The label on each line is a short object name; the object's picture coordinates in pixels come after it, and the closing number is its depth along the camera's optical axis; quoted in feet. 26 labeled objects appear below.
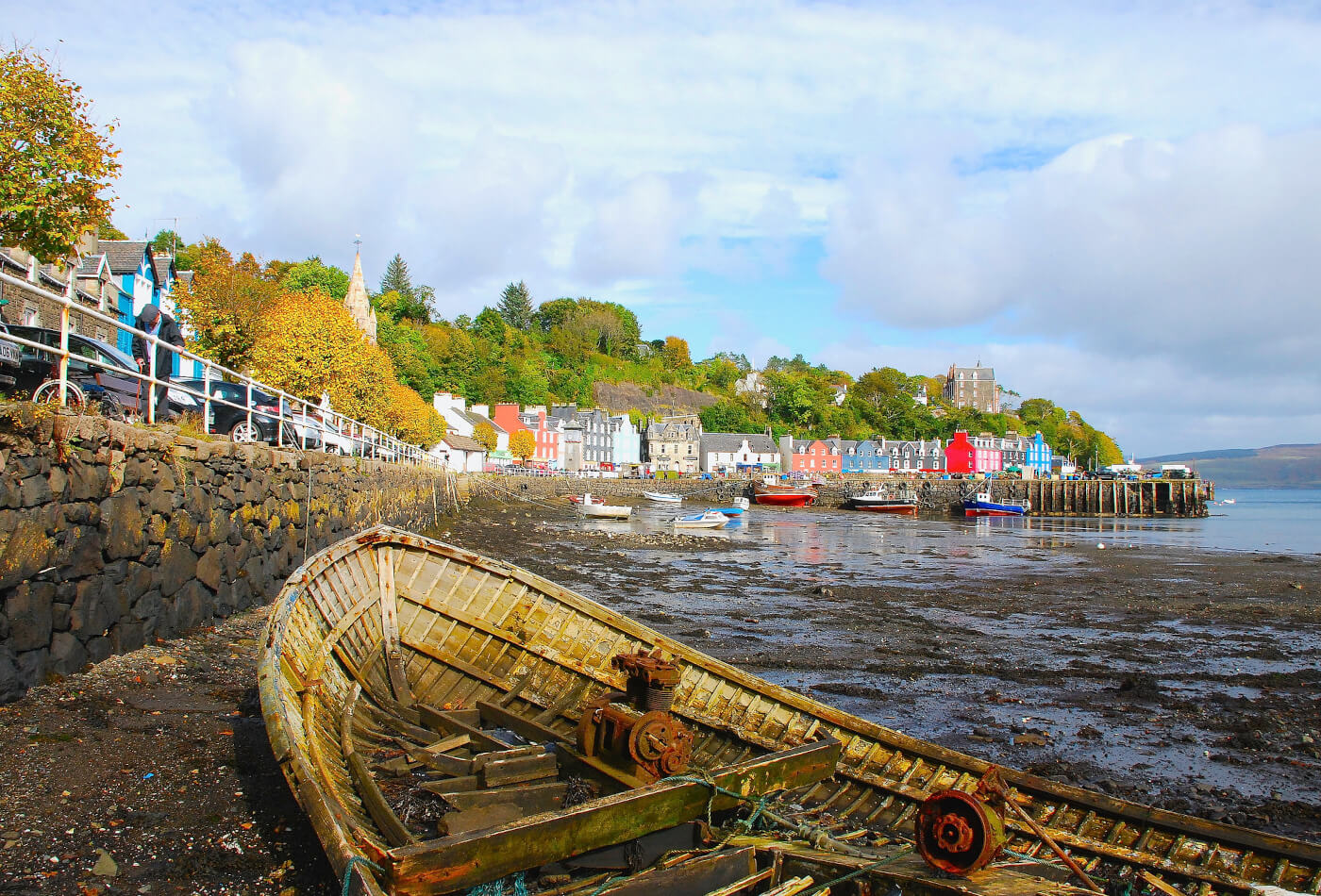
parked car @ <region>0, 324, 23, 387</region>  30.04
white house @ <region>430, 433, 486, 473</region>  257.96
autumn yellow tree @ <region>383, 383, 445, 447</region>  167.32
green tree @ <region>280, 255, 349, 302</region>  303.07
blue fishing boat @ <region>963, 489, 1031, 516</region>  250.98
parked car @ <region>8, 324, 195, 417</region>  32.78
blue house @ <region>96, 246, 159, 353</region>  123.34
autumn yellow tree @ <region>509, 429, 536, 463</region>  335.26
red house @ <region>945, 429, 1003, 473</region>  406.00
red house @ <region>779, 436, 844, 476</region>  407.03
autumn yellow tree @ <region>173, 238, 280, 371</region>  109.81
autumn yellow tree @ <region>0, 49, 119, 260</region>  50.85
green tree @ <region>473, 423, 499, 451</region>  316.13
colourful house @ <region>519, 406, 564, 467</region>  364.38
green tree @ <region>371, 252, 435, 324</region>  409.80
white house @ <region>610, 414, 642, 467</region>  410.31
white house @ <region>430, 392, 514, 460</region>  306.35
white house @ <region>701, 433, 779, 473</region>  395.96
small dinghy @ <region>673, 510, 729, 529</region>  157.58
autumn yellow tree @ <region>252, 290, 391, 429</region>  105.40
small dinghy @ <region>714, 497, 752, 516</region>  205.11
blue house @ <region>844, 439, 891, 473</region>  413.59
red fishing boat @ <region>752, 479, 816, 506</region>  275.59
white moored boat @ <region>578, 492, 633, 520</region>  163.53
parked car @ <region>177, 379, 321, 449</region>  50.80
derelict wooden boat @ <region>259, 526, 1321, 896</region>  14.37
